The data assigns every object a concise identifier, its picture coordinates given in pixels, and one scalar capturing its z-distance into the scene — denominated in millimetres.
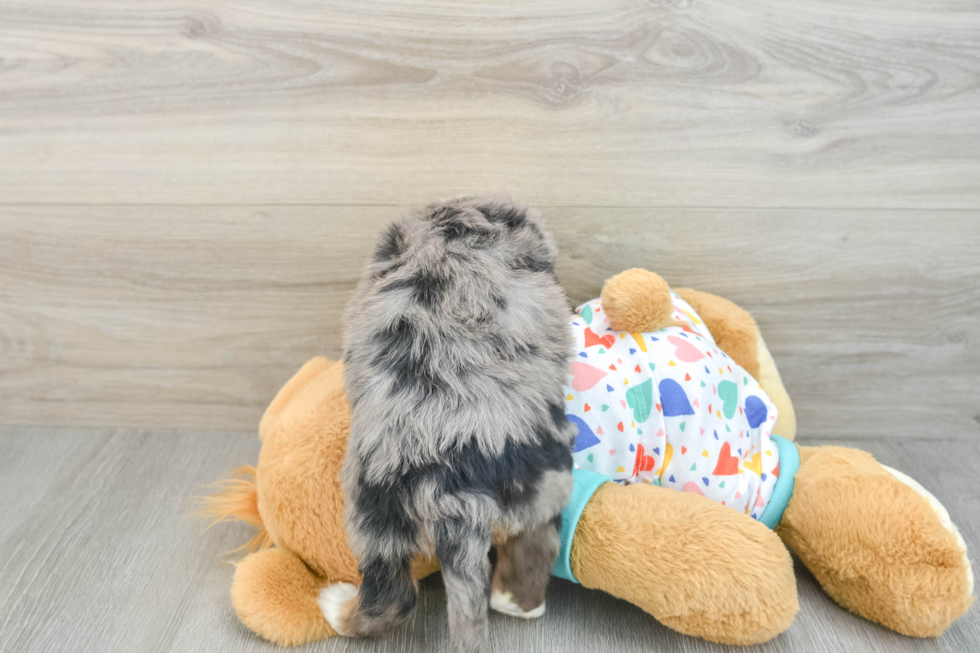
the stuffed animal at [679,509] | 599
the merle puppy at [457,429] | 553
